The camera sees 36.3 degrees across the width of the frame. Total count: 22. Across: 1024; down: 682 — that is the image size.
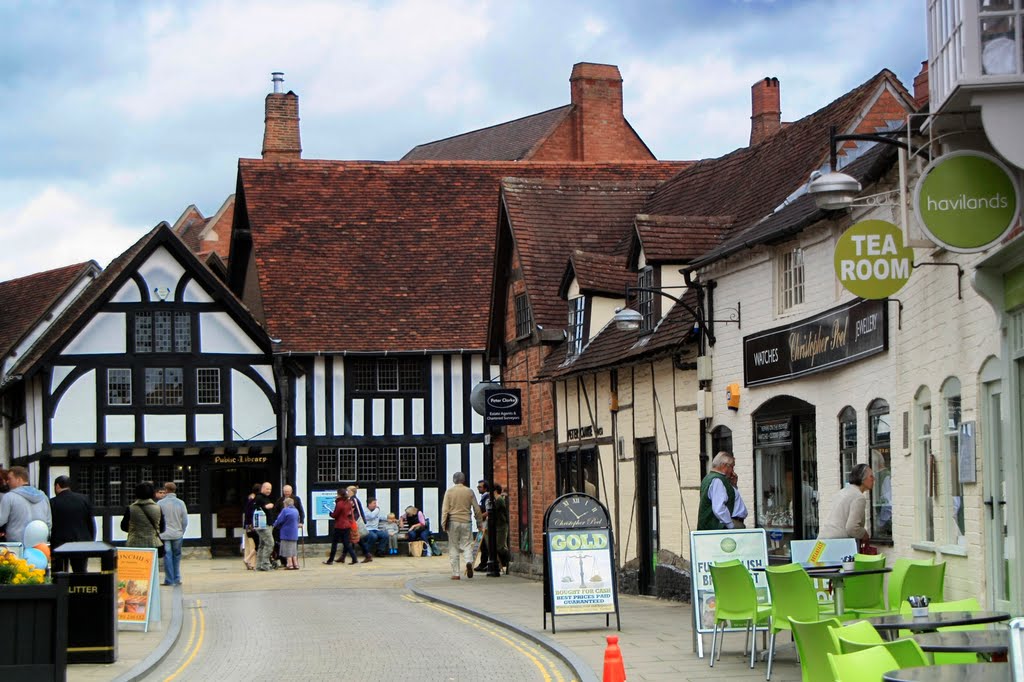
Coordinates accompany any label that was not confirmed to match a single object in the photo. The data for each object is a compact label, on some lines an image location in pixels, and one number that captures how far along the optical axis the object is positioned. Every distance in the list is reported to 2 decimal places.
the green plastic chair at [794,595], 12.19
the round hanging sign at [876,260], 14.09
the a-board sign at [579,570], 17.53
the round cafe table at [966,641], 7.51
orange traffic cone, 10.91
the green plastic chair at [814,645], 7.59
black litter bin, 15.27
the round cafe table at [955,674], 6.67
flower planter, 12.34
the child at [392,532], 38.94
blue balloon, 14.78
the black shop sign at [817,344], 16.20
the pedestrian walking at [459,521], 27.73
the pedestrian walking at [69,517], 18.91
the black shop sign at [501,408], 28.31
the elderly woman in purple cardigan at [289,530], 32.66
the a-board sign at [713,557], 14.89
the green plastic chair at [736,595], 13.73
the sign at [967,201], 11.87
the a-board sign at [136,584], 18.50
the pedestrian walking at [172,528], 25.16
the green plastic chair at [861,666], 6.94
